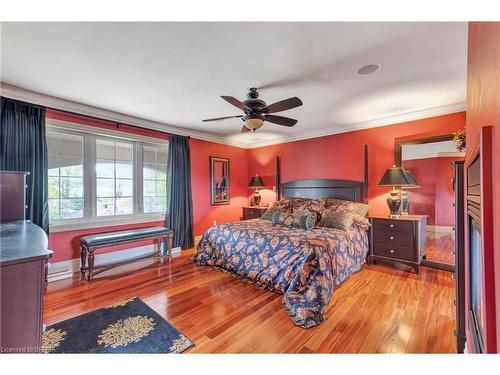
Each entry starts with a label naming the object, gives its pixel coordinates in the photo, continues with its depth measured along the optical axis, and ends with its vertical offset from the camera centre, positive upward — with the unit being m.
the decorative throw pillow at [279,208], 3.88 -0.32
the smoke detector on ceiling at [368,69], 2.18 +1.20
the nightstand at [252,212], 4.94 -0.50
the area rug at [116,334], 1.68 -1.18
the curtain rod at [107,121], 3.06 +1.09
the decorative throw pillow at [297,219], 3.25 -0.45
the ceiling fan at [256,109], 2.34 +0.88
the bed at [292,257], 2.16 -0.83
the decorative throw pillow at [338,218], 3.21 -0.43
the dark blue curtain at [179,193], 4.20 -0.06
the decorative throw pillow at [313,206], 3.60 -0.28
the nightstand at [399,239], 3.10 -0.73
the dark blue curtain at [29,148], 2.66 +0.52
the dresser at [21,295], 0.87 -0.42
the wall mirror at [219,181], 5.02 +0.21
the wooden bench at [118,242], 2.93 -0.73
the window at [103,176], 3.14 +0.22
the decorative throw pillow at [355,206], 3.60 -0.27
